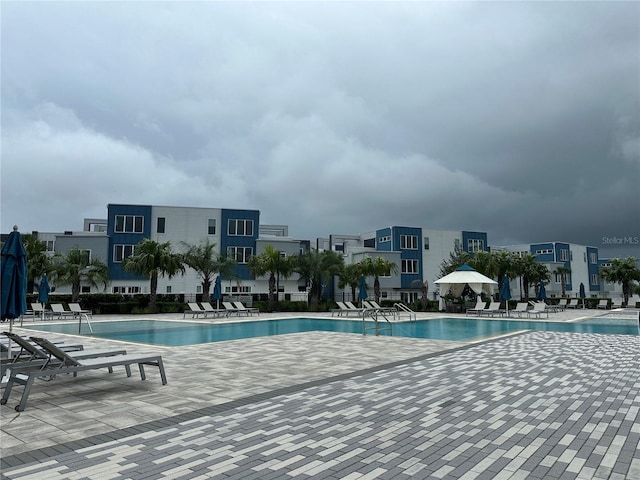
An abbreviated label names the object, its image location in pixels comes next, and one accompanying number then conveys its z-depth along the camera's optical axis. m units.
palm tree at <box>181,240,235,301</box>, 32.06
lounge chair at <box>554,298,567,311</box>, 34.75
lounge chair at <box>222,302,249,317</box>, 26.89
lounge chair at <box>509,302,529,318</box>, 25.84
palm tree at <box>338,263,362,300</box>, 36.03
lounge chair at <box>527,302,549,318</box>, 25.73
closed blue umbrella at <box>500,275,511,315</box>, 27.38
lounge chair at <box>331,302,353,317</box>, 27.20
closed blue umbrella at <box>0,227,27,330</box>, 6.16
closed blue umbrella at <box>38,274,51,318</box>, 24.48
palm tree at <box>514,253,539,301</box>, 40.72
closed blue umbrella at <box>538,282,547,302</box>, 36.22
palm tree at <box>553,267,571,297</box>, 58.83
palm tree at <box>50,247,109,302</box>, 29.48
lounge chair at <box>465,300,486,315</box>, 27.17
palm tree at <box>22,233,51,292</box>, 31.84
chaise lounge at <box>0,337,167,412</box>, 5.41
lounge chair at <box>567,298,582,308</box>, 37.69
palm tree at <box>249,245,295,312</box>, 31.11
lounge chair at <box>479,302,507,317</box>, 27.54
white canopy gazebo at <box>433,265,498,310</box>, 24.78
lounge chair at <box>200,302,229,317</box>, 26.12
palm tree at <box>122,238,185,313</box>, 29.45
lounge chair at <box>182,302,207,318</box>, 26.01
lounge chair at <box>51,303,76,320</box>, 24.87
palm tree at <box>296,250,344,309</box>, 33.09
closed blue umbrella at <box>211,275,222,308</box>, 27.64
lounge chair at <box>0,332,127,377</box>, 6.00
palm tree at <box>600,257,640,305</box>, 45.69
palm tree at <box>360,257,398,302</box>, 35.25
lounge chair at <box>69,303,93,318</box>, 23.73
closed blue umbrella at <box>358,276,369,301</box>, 29.05
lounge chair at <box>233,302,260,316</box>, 27.13
